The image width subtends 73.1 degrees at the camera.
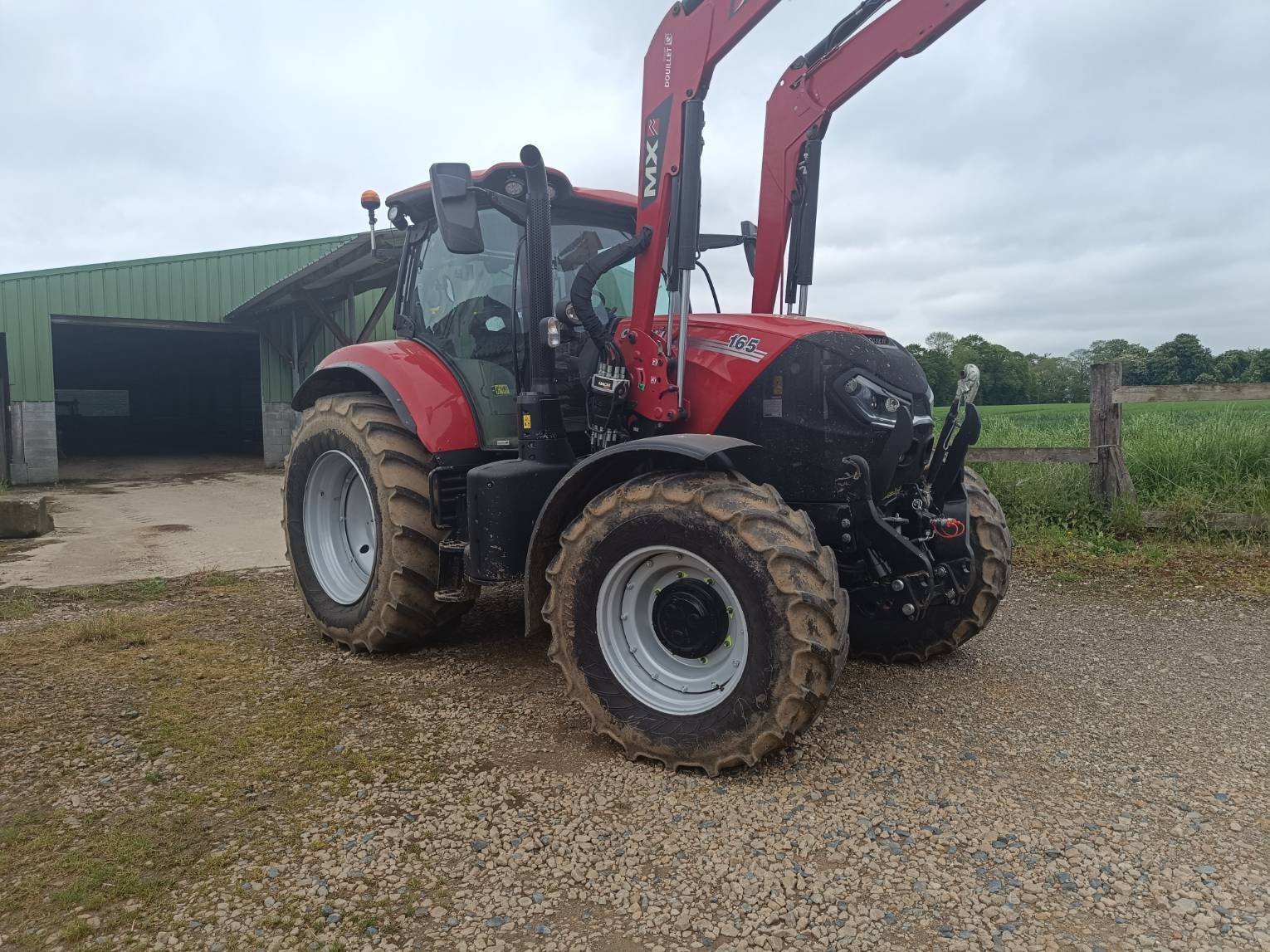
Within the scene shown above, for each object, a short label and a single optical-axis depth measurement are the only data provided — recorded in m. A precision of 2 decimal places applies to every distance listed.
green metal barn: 14.23
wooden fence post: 6.91
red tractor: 2.96
